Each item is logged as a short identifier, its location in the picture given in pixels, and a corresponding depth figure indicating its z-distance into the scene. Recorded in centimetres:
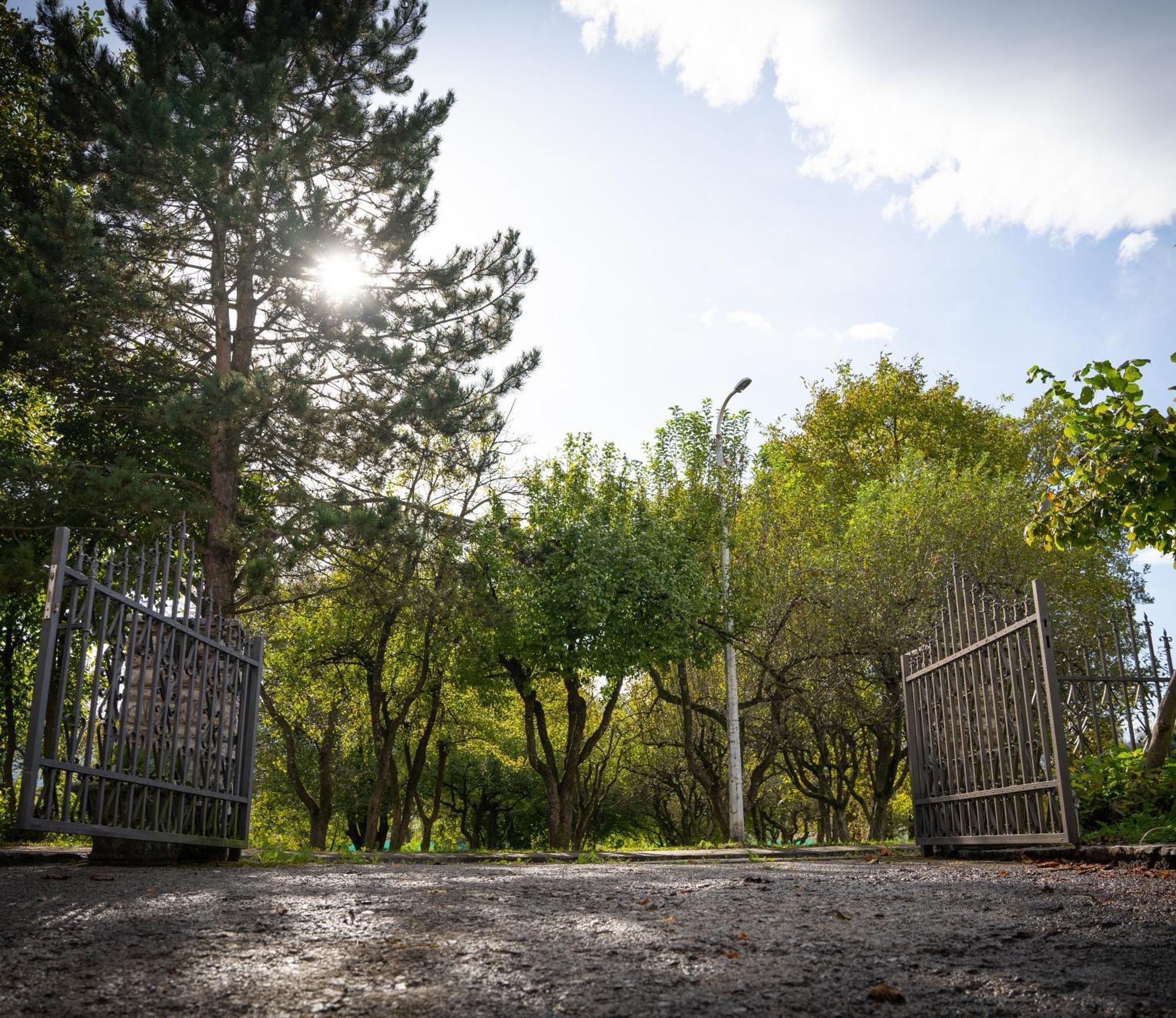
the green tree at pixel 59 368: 1301
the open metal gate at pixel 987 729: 738
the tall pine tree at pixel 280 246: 1360
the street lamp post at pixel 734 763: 2022
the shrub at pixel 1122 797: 815
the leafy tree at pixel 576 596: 2041
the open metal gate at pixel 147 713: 627
